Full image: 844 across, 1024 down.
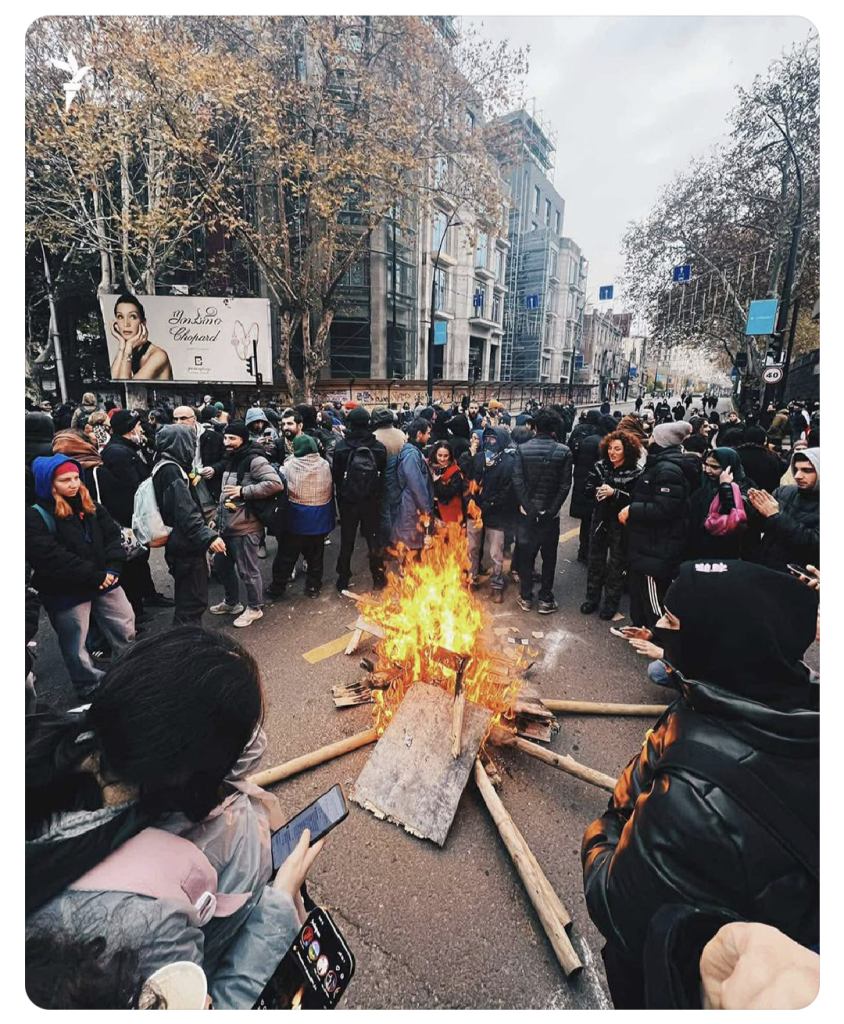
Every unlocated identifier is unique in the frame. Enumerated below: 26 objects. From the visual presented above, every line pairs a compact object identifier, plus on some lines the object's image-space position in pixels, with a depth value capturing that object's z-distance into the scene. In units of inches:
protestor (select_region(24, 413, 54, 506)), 131.3
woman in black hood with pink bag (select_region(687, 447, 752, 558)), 164.2
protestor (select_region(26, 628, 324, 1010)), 36.6
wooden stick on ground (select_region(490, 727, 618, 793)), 107.6
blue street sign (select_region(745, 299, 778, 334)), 356.9
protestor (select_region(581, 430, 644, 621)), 191.5
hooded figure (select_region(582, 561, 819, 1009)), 41.9
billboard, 695.1
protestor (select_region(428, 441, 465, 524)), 224.3
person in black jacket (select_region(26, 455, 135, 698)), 124.5
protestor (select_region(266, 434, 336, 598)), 205.6
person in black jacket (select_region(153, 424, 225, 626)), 159.3
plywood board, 104.7
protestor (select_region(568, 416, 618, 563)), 244.8
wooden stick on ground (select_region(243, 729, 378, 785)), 110.3
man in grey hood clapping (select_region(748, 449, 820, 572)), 143.8
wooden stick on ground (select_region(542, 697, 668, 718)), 138.4
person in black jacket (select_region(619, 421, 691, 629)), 165.0
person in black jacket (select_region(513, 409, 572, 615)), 203.0
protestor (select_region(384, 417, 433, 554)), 212.7
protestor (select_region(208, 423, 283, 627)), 188.1
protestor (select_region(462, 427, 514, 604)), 218.5
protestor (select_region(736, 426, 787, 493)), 208.2
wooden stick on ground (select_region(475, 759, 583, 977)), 77.8
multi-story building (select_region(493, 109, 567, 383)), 1868.4
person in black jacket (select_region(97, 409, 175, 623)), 185.9
